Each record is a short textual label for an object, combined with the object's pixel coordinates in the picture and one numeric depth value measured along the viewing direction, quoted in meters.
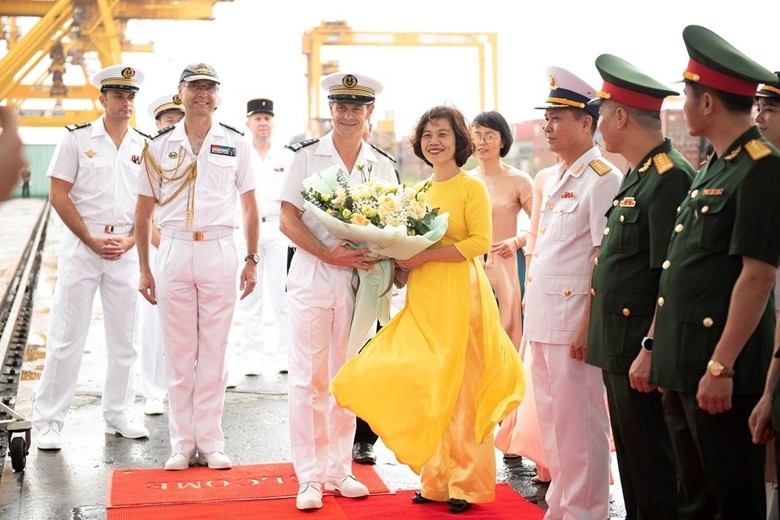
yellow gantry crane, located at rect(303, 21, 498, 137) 42.09
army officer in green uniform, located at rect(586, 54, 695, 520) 3.35
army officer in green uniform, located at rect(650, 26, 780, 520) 2.75
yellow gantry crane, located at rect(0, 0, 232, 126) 38.00
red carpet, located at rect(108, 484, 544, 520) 4.24
